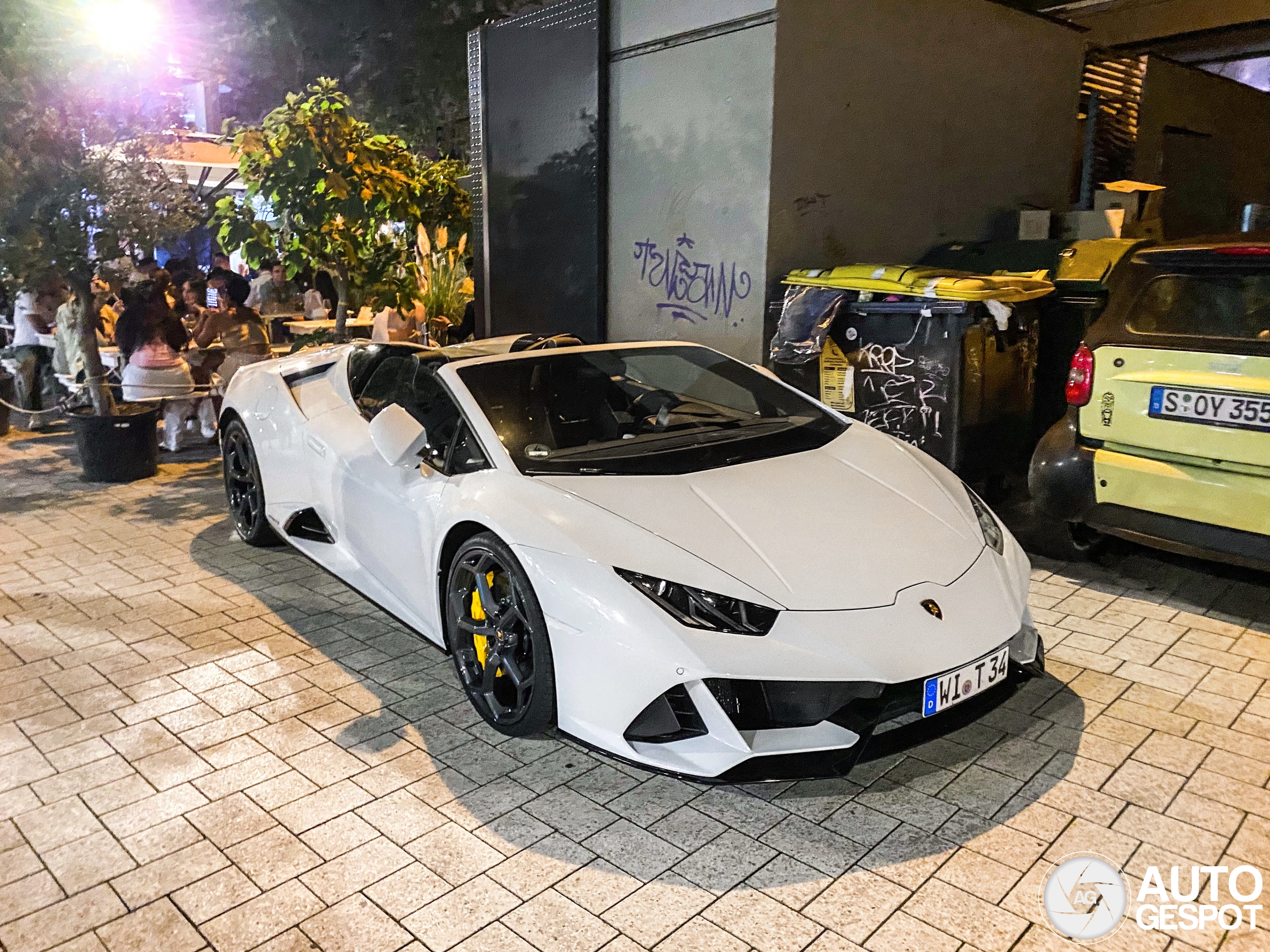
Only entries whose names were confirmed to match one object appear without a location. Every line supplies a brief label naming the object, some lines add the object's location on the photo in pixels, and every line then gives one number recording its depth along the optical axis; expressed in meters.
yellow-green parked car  4.03
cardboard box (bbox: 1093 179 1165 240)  8.28
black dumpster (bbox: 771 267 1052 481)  5.61
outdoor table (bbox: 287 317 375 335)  9.21
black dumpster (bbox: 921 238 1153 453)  6.25
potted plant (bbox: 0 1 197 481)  6.17
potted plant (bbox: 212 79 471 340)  6.58
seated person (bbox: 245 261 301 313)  13.47
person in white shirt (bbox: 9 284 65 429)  9.51
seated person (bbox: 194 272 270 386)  8.72
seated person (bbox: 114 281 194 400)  7.93
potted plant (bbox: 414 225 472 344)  10.90
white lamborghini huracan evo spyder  2.76
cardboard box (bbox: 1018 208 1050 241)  8.04
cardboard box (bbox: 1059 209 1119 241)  8.04
